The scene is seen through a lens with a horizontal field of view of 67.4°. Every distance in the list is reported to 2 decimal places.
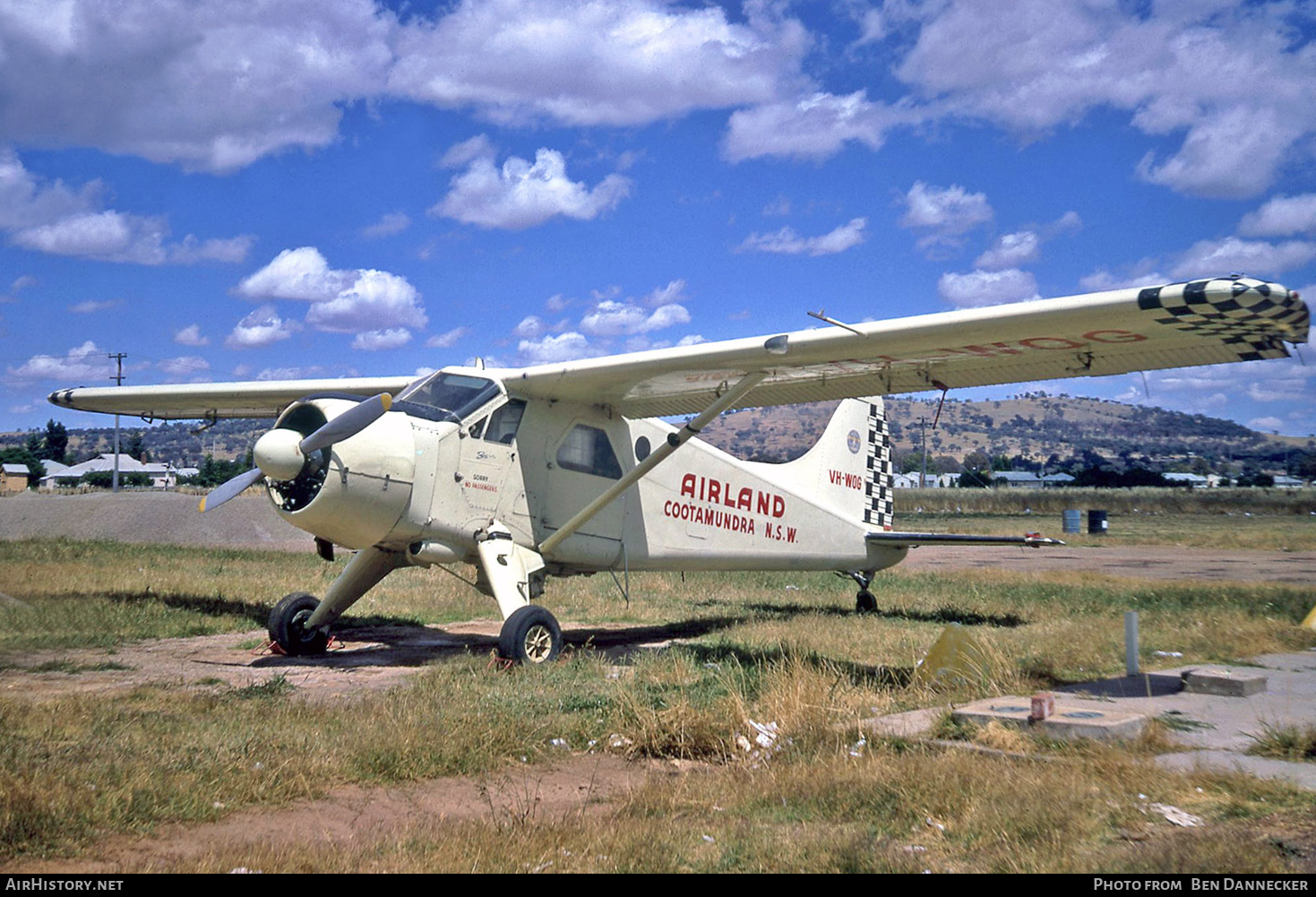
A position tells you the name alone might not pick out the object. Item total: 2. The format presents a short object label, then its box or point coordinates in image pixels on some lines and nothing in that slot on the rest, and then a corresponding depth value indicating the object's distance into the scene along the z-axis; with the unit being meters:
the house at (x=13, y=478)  84.29
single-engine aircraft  8.38
